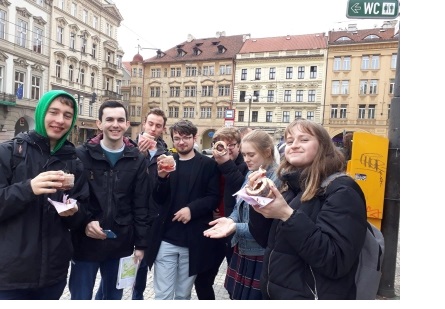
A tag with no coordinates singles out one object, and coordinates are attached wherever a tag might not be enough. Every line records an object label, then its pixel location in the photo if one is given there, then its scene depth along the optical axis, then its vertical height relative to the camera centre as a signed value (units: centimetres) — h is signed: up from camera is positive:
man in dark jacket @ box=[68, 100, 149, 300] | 191 -42
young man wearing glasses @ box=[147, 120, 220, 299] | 220 -58
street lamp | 1862 +323
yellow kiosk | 294 -16
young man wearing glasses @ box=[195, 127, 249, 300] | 226 -30
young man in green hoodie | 136 -33
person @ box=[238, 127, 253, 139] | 322 +20
